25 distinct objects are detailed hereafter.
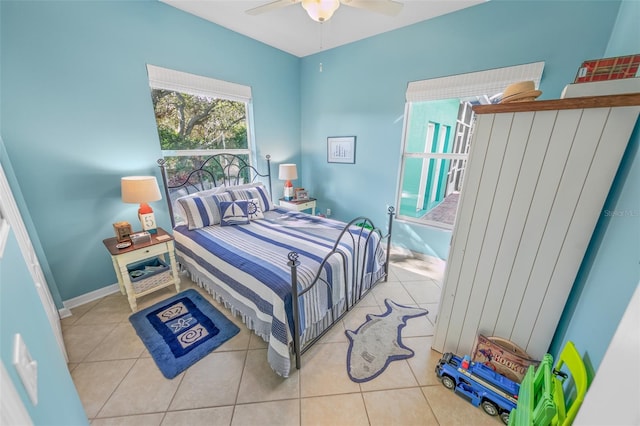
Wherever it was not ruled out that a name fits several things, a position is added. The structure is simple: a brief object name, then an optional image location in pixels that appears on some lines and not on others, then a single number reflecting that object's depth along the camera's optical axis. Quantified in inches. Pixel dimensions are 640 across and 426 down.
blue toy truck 53.4
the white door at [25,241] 60.2
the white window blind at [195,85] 95.3
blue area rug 67.7
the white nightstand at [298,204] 146.6
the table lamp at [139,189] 83.4
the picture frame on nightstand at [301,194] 151.0
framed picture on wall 139.4
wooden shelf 39.7
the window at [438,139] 99.0
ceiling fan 61.7
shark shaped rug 65.8
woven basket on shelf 85.7
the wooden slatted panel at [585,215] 41.8
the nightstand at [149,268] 80.8
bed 61.7
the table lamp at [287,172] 142.2
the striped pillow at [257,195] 113.7
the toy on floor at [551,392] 36.9
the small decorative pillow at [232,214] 103.5
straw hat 50.3
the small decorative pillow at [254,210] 111.1
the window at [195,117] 101.6
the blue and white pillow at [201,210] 98.4
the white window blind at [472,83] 87.1
